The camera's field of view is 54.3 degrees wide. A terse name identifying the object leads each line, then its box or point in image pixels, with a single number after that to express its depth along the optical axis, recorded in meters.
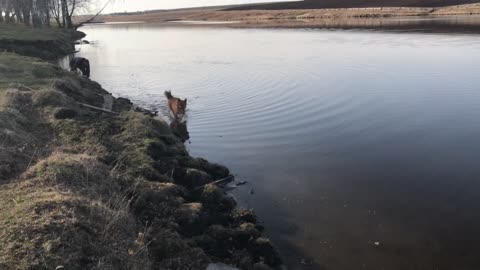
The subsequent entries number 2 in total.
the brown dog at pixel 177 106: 14.81
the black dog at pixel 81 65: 23.34
